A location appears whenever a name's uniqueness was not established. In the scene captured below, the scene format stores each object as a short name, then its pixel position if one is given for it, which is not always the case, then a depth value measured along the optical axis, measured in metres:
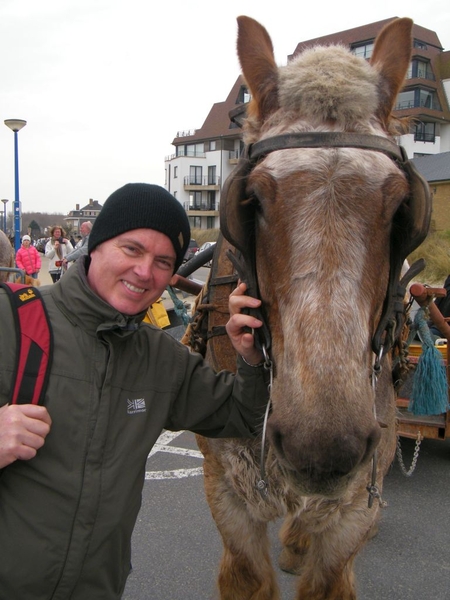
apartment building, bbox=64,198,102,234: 97.00
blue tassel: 3.64
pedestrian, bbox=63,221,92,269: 10.66
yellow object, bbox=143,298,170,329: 5.72
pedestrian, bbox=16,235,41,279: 12.76
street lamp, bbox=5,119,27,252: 14.90
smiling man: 1.53
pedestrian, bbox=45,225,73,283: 12.93
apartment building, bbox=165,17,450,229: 43.59
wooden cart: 4.45
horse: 1.44
